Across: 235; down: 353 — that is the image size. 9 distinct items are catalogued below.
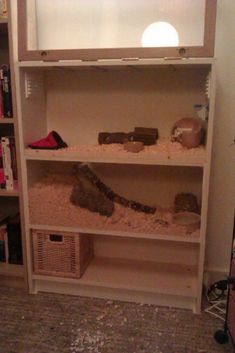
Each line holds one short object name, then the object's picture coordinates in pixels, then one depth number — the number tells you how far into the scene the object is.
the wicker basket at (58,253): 1.73
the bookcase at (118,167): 1.55
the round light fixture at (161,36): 1.53
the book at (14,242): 1.86
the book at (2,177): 1.74
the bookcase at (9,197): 1.61
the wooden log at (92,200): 1.72
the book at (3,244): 1.89
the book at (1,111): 1.65
